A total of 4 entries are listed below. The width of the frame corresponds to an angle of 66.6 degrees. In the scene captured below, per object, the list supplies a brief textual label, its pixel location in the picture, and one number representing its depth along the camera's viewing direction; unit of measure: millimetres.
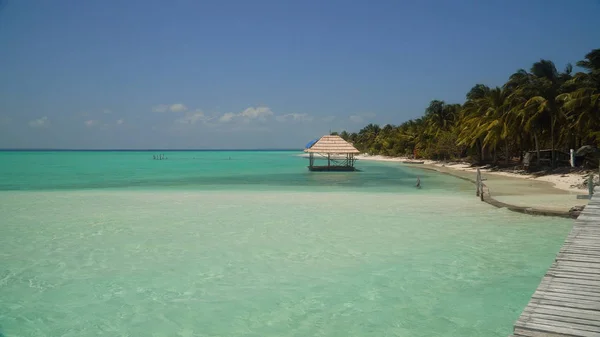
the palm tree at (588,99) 21094
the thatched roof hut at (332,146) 35519
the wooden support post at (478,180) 16234
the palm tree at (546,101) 25219
